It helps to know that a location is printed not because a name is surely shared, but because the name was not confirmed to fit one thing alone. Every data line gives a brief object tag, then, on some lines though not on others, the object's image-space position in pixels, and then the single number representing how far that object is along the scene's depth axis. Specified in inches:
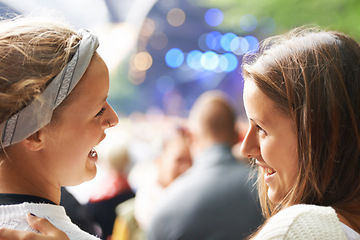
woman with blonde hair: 52.6
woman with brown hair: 53.4
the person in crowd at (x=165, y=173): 101.0
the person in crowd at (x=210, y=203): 78.6
